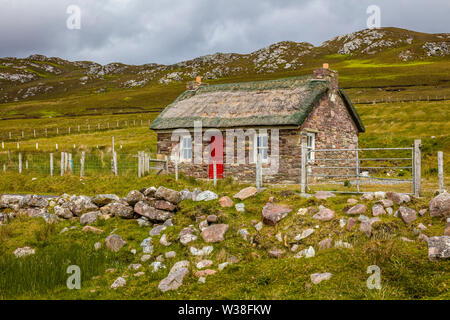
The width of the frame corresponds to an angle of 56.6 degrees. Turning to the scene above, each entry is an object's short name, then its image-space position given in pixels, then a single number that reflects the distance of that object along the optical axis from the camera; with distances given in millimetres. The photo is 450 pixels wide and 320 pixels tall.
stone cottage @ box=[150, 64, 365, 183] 20922
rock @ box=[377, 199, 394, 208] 9781
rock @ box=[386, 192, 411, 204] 9867
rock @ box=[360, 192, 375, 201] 10367
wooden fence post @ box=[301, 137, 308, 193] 12801
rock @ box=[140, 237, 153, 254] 10094
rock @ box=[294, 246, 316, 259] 8469
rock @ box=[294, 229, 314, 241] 9289
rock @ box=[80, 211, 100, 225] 12086
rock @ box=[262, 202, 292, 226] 10156
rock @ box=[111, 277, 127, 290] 8124
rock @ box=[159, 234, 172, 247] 10219
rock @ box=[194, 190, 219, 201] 11914
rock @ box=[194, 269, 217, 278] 8125
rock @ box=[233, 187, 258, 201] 11788
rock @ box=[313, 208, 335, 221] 9708
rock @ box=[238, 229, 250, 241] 9975
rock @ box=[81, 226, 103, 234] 11422
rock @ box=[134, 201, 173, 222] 11633
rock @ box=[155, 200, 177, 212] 11797
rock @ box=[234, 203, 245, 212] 11211
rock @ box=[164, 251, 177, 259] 9577
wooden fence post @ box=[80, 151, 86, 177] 21256
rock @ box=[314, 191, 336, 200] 11125
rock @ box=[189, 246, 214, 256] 9445
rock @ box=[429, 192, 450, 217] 8916
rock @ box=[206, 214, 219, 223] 10750
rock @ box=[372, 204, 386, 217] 9500
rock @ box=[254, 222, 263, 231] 10211
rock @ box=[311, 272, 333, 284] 7168
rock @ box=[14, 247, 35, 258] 10337
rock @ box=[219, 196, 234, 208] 11414
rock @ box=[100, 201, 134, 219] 12141
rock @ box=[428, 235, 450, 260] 7293
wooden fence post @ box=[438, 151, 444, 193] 10992
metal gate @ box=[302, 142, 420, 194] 19203
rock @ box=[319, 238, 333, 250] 8750
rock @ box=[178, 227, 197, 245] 10085
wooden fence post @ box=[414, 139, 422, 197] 11211
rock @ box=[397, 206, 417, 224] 9112
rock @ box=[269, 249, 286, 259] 8828
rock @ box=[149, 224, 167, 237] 10906
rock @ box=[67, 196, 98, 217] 12656
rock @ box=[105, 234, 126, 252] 10375
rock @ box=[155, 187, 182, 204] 12023
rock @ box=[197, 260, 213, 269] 8633
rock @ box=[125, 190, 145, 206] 12320
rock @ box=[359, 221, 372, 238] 8703
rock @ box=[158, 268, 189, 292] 7727
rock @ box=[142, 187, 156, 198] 12422
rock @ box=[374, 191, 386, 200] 10261
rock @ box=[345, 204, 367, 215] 9656
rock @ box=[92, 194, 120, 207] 12898
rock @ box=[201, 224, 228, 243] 9953
